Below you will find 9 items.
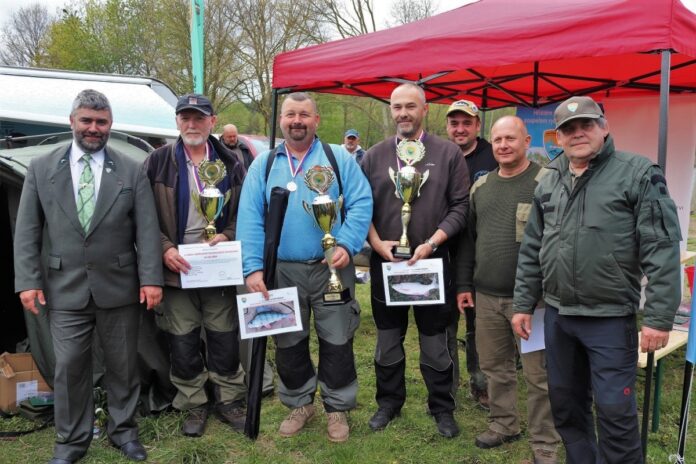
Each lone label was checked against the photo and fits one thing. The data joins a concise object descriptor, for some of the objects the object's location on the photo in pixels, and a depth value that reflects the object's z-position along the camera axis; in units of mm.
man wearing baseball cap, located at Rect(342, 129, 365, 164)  11188
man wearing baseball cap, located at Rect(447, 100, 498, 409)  3777
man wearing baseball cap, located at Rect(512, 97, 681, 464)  2346
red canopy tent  3143
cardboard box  3779
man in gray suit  3053
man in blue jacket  3260
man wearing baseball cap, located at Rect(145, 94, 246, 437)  3391
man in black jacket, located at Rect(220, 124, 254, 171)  6652
